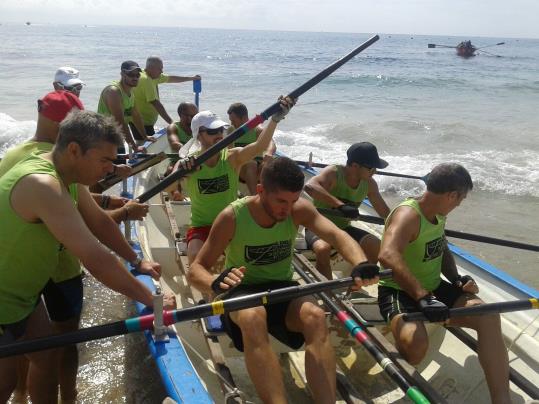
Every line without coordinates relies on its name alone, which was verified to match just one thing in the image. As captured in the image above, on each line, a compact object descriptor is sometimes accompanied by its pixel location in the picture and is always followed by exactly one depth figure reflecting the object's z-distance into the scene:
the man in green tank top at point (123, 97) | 7.07
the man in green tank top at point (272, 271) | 2.99
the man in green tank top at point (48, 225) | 2.42
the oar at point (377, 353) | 2.85
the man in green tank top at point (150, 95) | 8.98
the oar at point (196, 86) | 10.83
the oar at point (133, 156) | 5.52
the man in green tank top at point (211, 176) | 5.07
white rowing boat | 3.13
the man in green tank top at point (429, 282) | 3.39
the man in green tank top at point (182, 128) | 7.36
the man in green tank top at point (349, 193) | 4.93
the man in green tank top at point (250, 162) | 6.83
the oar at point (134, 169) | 4.83
